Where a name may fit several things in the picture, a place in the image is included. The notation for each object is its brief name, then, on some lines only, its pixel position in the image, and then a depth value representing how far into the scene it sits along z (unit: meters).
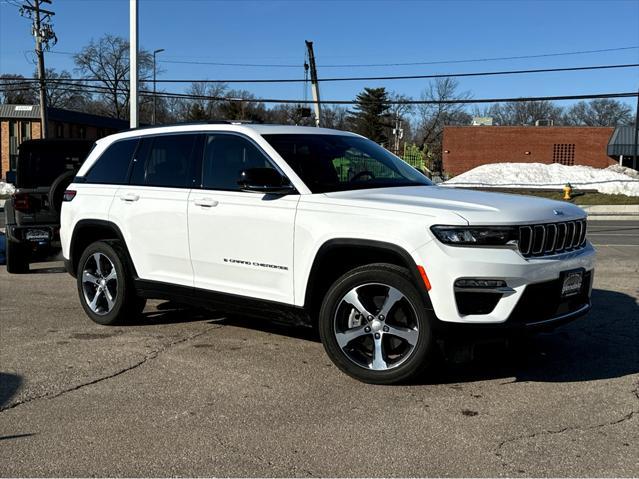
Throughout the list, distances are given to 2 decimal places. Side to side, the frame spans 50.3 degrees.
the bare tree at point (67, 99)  81.00
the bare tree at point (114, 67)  76.79
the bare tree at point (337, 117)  71.62
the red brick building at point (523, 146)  60.97
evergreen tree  73.75
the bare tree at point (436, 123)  82.56
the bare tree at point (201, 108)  53.06
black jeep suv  9.71
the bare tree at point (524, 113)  97.56
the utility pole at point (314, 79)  37.69
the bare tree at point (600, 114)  96.81
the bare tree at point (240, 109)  51.59
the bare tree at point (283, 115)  44.54
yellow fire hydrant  31.64
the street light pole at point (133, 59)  16.55
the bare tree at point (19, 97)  72.07
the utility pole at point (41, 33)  36.91
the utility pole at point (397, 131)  59.42
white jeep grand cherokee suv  4.48
